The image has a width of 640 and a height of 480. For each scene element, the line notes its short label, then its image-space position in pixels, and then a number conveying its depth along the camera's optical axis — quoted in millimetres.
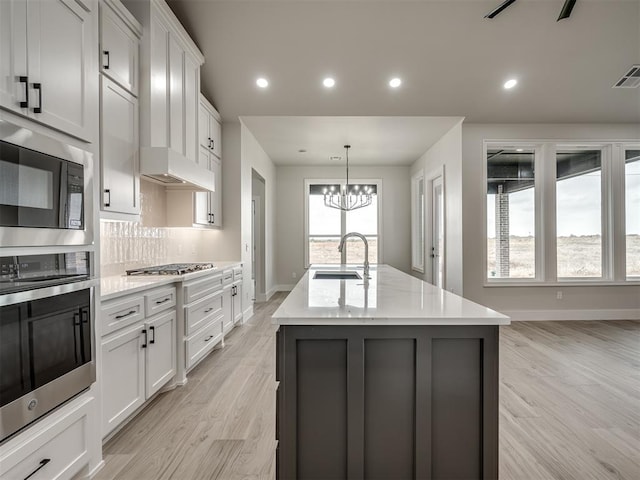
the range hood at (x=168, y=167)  2725
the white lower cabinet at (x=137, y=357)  1992
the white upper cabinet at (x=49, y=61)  1373
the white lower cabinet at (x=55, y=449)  1342
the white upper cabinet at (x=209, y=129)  4121
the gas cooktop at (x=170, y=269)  2926
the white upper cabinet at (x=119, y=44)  2273
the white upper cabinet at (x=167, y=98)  2732
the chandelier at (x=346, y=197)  6324
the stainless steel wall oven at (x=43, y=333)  1312
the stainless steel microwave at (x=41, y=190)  1318
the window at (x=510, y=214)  5285
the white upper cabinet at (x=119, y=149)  2299
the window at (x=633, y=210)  5324
